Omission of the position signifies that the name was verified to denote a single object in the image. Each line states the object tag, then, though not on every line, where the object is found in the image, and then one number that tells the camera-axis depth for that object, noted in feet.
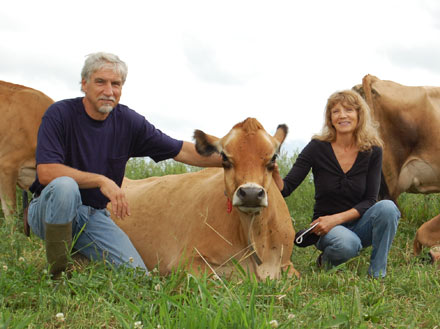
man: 13.94
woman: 16.74
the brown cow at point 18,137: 26.76
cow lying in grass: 14.12
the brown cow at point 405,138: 26.18
